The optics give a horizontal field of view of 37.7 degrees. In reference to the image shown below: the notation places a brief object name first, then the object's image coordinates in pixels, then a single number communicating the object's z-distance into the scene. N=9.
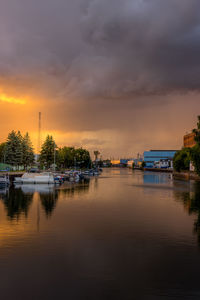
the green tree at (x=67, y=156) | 178.90
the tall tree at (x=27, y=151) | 123.38
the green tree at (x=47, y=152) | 134.25
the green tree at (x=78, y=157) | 194.84
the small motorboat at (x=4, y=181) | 63.81
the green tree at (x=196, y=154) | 52.80
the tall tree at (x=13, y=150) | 109.06
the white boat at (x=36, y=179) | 73.56
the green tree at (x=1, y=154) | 137.12
